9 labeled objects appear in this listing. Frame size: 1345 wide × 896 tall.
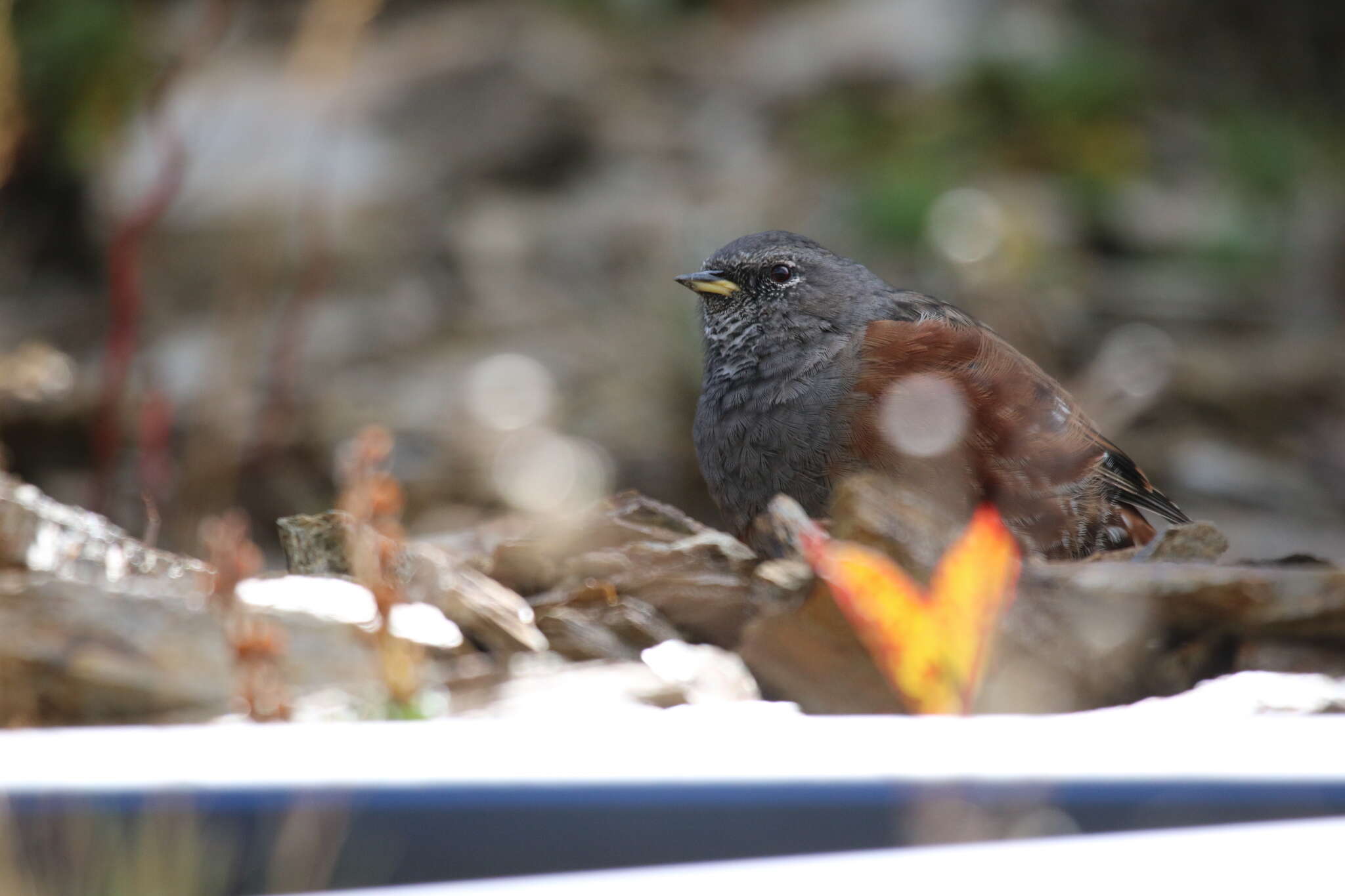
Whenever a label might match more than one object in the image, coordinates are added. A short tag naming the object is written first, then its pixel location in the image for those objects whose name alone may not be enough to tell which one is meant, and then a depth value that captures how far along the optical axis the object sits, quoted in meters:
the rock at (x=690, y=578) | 4.35
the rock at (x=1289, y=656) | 3.88
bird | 5.21
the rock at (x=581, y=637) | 4.18
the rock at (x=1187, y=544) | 4.67
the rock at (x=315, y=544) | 4.75
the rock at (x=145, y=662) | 3.71
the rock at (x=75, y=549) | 4.72
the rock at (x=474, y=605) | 4.18
